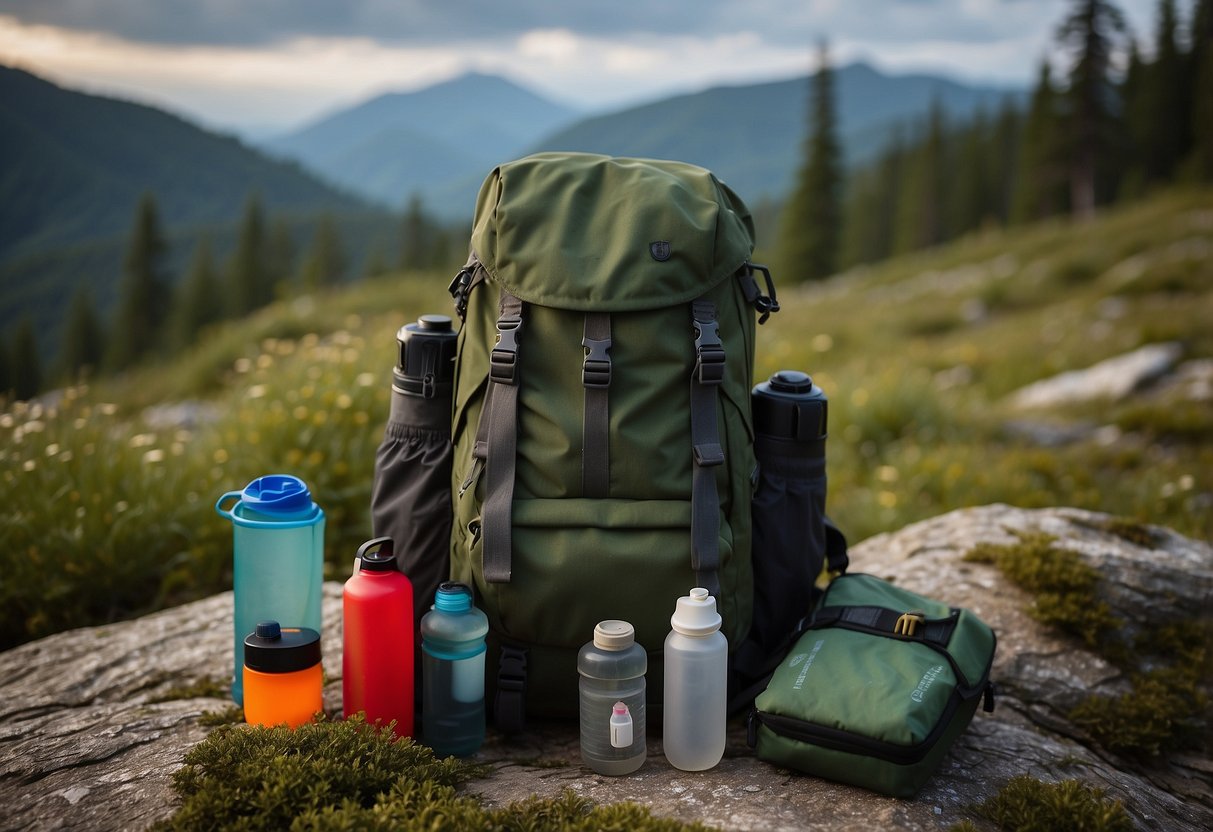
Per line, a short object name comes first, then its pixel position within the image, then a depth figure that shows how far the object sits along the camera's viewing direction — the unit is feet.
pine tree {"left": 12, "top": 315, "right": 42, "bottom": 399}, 154.63
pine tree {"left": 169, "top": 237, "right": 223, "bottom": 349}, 193.36
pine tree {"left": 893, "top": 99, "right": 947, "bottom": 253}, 172.55
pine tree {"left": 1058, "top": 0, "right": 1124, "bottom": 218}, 97.50
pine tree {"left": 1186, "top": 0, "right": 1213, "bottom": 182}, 115.34
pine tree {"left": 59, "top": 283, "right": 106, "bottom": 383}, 197.36
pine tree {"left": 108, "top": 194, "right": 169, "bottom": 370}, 178.50
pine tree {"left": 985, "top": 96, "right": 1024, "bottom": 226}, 181.36
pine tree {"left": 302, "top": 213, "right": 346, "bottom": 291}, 223.10
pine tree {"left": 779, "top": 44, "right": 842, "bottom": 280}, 127.65
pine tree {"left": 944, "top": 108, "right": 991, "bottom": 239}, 175.94
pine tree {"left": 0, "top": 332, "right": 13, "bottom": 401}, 134.00
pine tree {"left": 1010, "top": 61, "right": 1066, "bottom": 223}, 113.70
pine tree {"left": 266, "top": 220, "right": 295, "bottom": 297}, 214.69
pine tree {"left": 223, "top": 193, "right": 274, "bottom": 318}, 199.52
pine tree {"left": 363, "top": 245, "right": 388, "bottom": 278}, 205.32
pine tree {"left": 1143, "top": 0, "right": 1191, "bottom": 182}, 134.92
